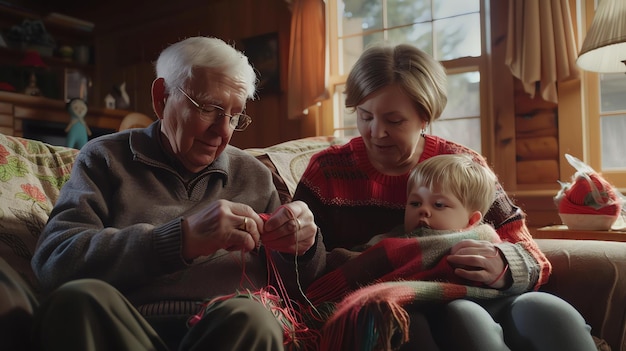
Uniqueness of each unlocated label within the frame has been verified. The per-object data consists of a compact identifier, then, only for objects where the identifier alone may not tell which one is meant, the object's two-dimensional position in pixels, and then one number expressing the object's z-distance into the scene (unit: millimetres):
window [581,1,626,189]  2680
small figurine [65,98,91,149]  3801
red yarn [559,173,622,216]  2018
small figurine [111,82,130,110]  4781
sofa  1252
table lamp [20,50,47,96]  4531
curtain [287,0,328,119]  3328
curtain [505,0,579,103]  2578
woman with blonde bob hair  1206
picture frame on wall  3797
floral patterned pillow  1229
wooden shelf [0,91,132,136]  3838
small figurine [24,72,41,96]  4348
